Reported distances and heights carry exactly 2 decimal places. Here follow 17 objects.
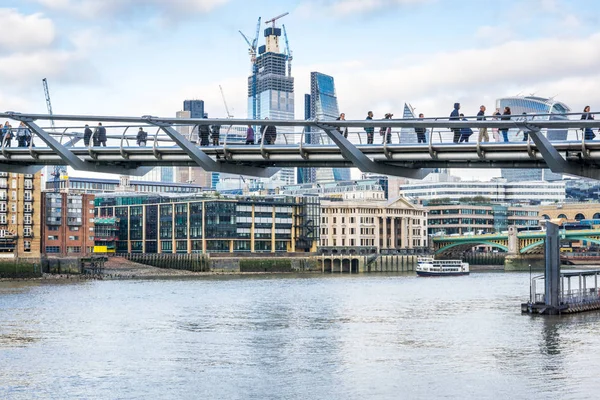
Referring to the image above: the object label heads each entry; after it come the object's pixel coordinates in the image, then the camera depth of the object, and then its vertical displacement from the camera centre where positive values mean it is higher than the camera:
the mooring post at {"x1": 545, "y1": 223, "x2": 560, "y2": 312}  61.44 -1.75
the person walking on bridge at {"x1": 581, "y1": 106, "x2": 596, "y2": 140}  30.94 +2.82
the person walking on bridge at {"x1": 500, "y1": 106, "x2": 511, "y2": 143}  33.00 +3.08
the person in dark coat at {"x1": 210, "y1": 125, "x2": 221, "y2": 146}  37.22 +3.38
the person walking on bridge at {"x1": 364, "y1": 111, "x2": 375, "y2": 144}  35.25 +3.27
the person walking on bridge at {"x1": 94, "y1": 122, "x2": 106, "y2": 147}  38.59 +3.65
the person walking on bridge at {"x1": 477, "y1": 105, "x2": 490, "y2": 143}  32.88 +2.96
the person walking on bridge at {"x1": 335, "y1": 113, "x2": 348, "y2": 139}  34.69 +3.67
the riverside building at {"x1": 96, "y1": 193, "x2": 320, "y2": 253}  170.38 +1.46
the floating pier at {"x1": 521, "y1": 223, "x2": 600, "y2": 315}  61.78 -4.23
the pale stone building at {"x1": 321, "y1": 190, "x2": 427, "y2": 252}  194.25 +1.34
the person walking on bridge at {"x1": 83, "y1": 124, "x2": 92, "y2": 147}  39.00 +3.67
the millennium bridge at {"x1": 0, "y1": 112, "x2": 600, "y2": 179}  31.06 +2.66
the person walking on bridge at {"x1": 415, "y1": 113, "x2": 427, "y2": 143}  34.57 +3.18
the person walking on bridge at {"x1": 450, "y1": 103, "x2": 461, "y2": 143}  33.47 +3.21
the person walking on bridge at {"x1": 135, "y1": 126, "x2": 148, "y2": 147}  38.12 +3.49
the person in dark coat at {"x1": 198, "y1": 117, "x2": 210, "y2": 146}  36.97 +3.50
